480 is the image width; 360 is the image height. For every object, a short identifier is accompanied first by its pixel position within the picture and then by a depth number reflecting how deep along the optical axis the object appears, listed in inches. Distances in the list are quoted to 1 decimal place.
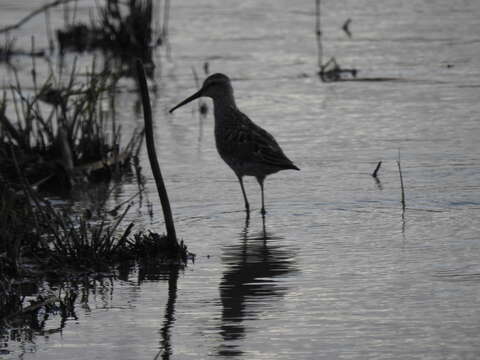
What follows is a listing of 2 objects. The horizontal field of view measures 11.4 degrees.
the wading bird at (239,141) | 745.0
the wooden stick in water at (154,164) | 585.3
